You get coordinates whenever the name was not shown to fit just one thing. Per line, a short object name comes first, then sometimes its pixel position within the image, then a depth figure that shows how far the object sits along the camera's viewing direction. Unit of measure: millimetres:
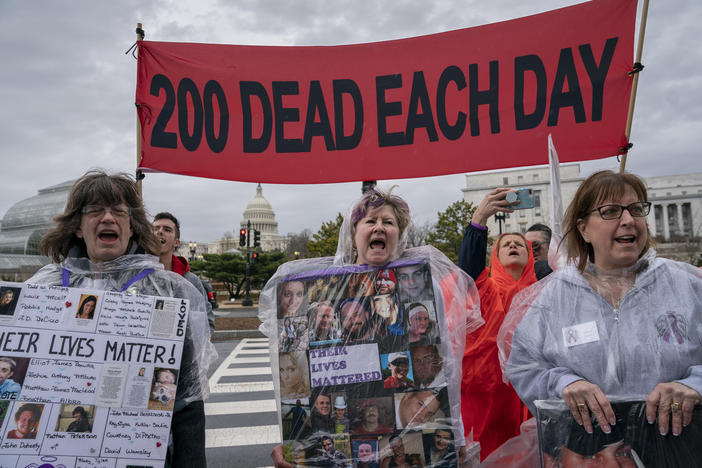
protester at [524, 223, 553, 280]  4035
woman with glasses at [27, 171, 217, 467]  1940
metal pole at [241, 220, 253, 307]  26339
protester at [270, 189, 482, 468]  1927
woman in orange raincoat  2529
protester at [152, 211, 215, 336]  3921
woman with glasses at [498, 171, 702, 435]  1575
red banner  3199
